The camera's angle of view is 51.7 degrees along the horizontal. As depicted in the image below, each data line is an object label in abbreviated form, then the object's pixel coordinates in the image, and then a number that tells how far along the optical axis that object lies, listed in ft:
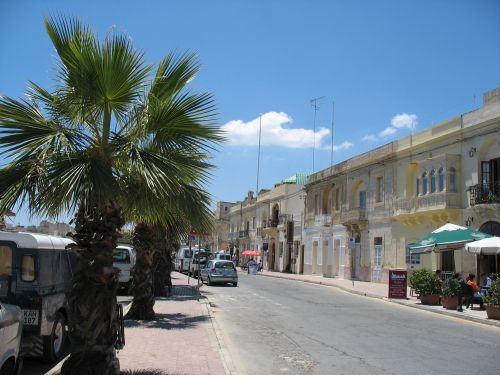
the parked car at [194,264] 121.49
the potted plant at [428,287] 65.16
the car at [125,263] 69.26
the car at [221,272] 96.58
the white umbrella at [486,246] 60.23
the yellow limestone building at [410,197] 85.76
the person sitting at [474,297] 60.03
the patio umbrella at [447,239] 66.03
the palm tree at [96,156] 19.04
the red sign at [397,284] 74.38
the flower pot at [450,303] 59.36
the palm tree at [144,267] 42.22
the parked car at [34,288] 23.82
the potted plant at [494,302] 49.42
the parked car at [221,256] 163.27
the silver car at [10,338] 17.26
